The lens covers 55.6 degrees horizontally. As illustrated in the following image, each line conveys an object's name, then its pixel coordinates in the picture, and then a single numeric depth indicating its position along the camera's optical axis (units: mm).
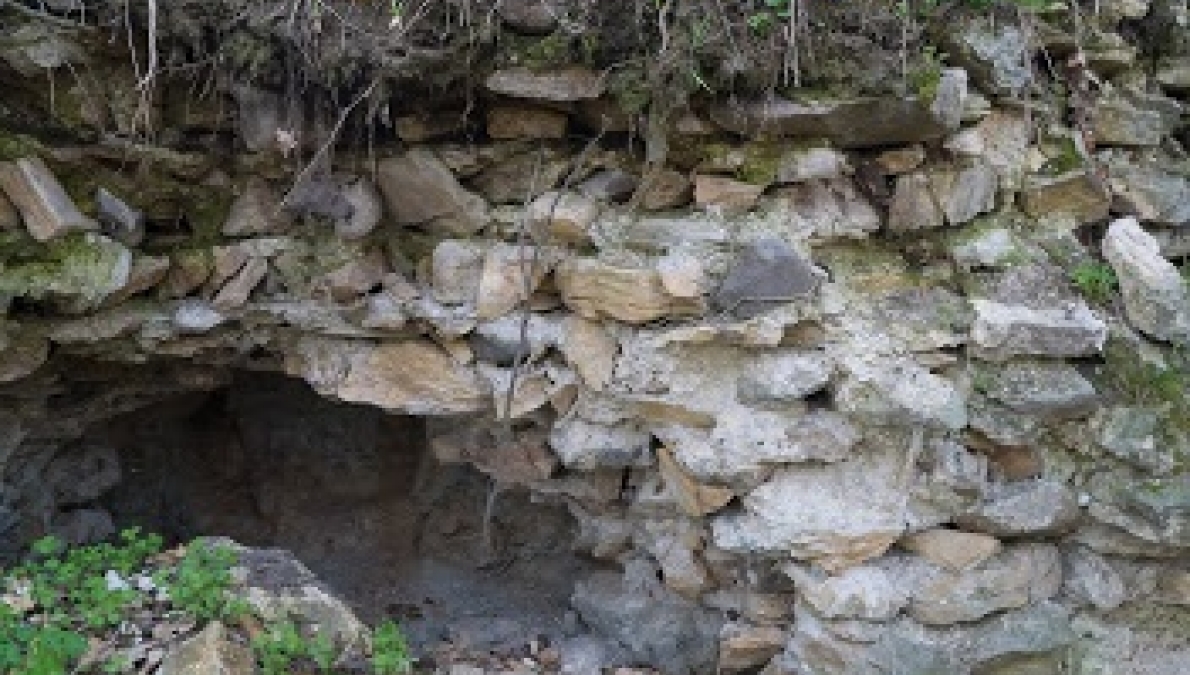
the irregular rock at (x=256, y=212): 2979
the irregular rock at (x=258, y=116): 2812
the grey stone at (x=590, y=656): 3305
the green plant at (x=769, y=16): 2545
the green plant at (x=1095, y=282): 2668
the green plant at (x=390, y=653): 2588
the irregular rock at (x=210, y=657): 2373
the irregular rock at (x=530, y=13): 2629
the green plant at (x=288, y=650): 2451
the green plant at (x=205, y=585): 2572
